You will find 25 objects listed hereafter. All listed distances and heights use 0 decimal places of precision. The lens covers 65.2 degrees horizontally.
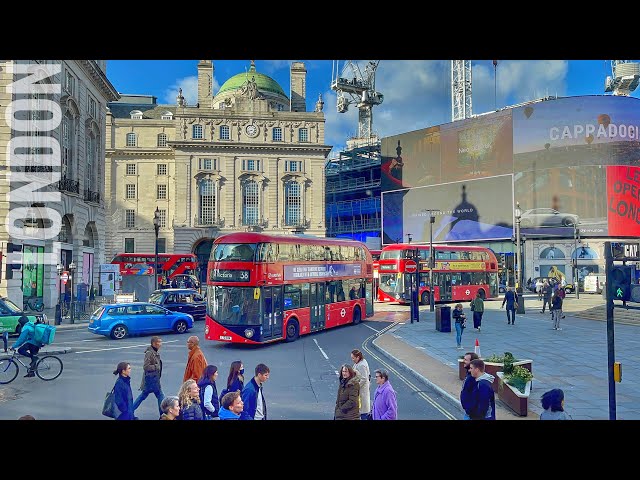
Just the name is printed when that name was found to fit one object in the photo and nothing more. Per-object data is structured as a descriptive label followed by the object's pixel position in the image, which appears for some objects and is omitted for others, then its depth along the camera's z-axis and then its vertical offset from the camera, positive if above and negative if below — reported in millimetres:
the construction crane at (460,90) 62719 +21094
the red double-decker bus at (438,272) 30359 -1012
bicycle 12227 -2675
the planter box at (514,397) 9461 -2776
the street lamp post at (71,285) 23275 -1404
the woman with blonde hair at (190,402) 6936 -2027
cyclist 12227 -2122
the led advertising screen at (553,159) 47312 +9297
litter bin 20719 -2645
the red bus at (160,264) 34844 -397
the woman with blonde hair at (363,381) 8156 -2032
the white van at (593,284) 47188 -2764
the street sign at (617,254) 8480 +10
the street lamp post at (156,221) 28152 +2078
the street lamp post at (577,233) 46562 +1995
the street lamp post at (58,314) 22753 -2509
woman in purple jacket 7367 -2145
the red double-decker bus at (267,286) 15734 -975
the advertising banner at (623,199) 46938 +5257
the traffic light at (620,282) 7867 -438
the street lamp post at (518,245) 27238 +557
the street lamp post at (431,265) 27362 -506
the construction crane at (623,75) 64250 +23154
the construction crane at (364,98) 43506 +15843
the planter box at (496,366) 10945 -2473
